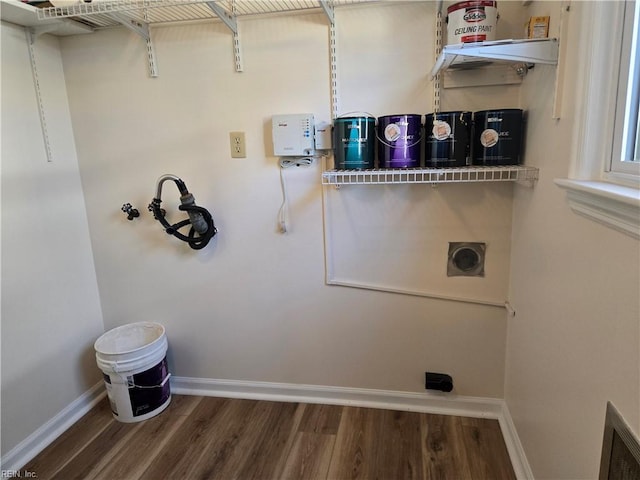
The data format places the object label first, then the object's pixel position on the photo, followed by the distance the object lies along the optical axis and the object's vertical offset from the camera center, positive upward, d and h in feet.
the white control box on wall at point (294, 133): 5.84 +0.27
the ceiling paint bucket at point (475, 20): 4.60 +1.39
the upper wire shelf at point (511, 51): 4.15 +0.96
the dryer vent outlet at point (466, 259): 5.98 -1.64
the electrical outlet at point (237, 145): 6.29 +0.15
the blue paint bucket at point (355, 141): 5.43 +0.11
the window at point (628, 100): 3.22 +0.31
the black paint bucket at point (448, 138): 5.21 +0.10
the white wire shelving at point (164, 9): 5.10 +2.00
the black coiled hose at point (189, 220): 6.32 -0.97
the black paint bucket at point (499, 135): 5.03 +0.11
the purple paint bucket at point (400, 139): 5.32 +0.12
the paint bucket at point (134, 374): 6.41 -3.38
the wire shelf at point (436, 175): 5.02 -0.36
